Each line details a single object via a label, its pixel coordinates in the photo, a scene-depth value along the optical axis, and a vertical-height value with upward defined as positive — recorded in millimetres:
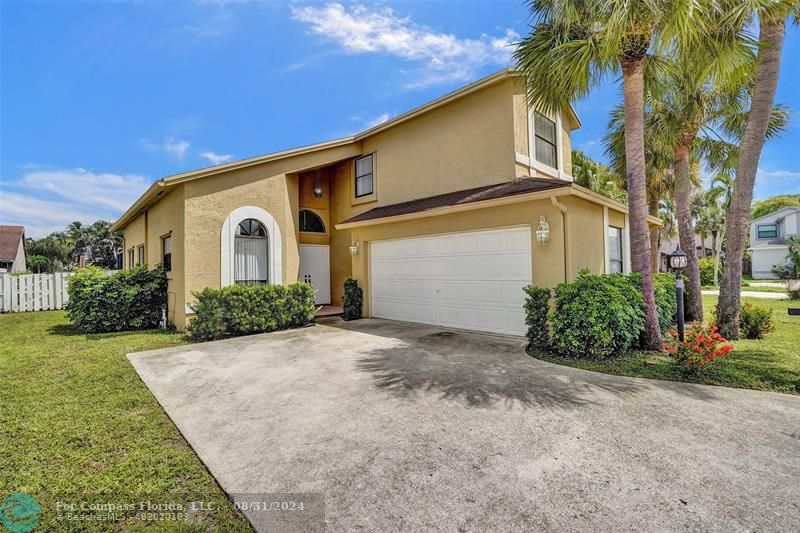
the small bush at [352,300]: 11648 -938
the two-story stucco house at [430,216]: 8203 +1518
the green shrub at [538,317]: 6996 -977
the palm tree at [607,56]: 5918 +3983
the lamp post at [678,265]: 6520 +39
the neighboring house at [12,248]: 27109 +2425
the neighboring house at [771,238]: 30141 +2650
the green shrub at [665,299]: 8188 -764
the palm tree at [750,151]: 6973 +2452
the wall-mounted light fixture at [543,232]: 7564 +809
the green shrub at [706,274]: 25527 -540
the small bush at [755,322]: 7906 -1291
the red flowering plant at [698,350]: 5168 -1239
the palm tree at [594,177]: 16875 +4679
